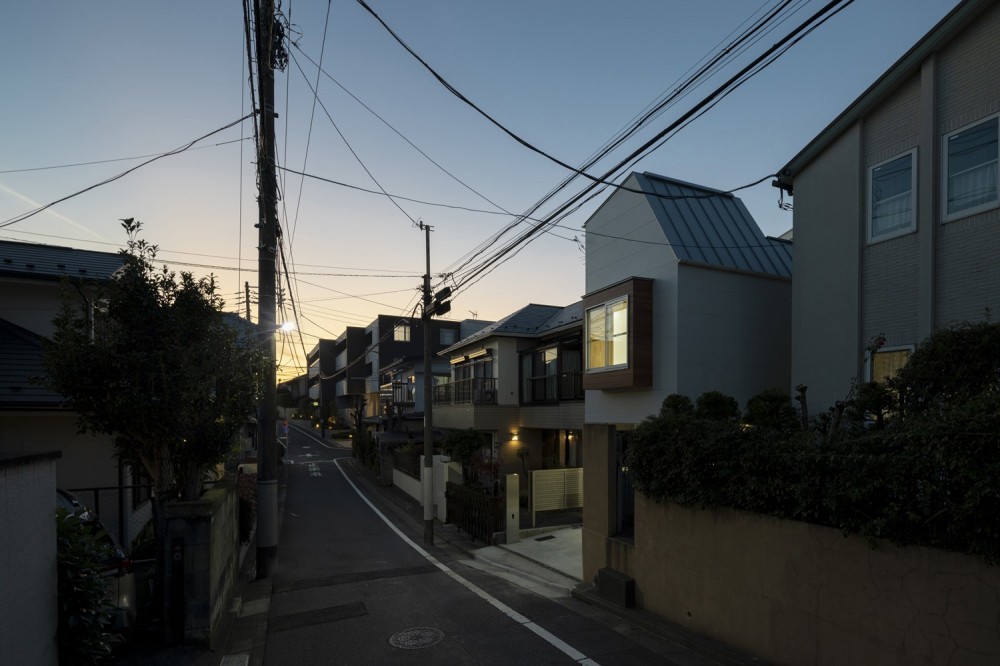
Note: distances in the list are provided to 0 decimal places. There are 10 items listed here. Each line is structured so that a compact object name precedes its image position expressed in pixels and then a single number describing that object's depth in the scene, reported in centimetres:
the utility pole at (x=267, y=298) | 1062
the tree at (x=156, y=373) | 625
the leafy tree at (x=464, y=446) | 1853
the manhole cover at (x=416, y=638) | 698
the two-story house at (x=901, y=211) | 820
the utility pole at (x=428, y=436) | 1432
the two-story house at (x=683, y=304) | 1289
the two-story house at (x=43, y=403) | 896
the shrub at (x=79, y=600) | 466
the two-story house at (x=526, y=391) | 2200
